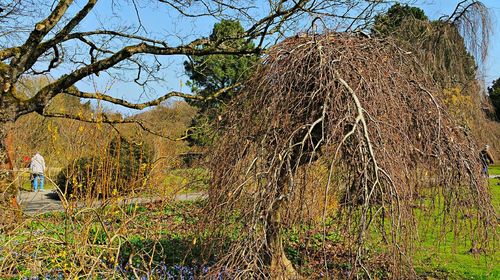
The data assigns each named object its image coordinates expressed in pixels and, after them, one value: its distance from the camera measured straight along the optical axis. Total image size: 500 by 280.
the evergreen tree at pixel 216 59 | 6.47
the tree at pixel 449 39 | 7.22
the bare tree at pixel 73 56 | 5.42
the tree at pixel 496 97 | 25.86
